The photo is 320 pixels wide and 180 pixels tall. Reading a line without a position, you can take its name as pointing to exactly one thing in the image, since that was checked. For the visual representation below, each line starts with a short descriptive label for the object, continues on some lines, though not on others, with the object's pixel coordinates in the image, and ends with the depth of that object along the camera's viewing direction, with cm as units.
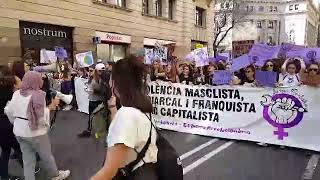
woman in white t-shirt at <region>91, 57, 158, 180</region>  137
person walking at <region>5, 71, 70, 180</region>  282
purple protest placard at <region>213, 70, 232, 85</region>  504
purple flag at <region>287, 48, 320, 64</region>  581
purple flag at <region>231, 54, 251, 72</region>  515
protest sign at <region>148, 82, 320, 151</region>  441
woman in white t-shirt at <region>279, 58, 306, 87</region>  471
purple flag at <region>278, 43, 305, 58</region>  629
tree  2991
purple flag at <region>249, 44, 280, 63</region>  542
